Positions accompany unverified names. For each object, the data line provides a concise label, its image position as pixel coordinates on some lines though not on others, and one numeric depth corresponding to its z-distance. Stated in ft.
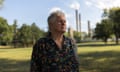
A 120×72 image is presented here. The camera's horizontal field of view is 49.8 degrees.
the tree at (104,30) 96.47
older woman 5.25
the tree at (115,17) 91.35
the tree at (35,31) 112.95
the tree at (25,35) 105.52
